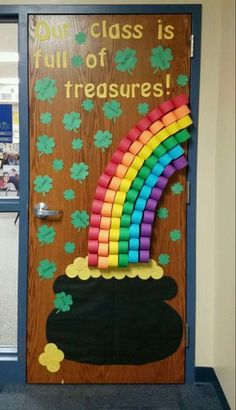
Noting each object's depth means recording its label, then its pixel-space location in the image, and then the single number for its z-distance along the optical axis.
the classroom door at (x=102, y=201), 2.00
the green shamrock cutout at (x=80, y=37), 2.00
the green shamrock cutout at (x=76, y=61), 2.01
